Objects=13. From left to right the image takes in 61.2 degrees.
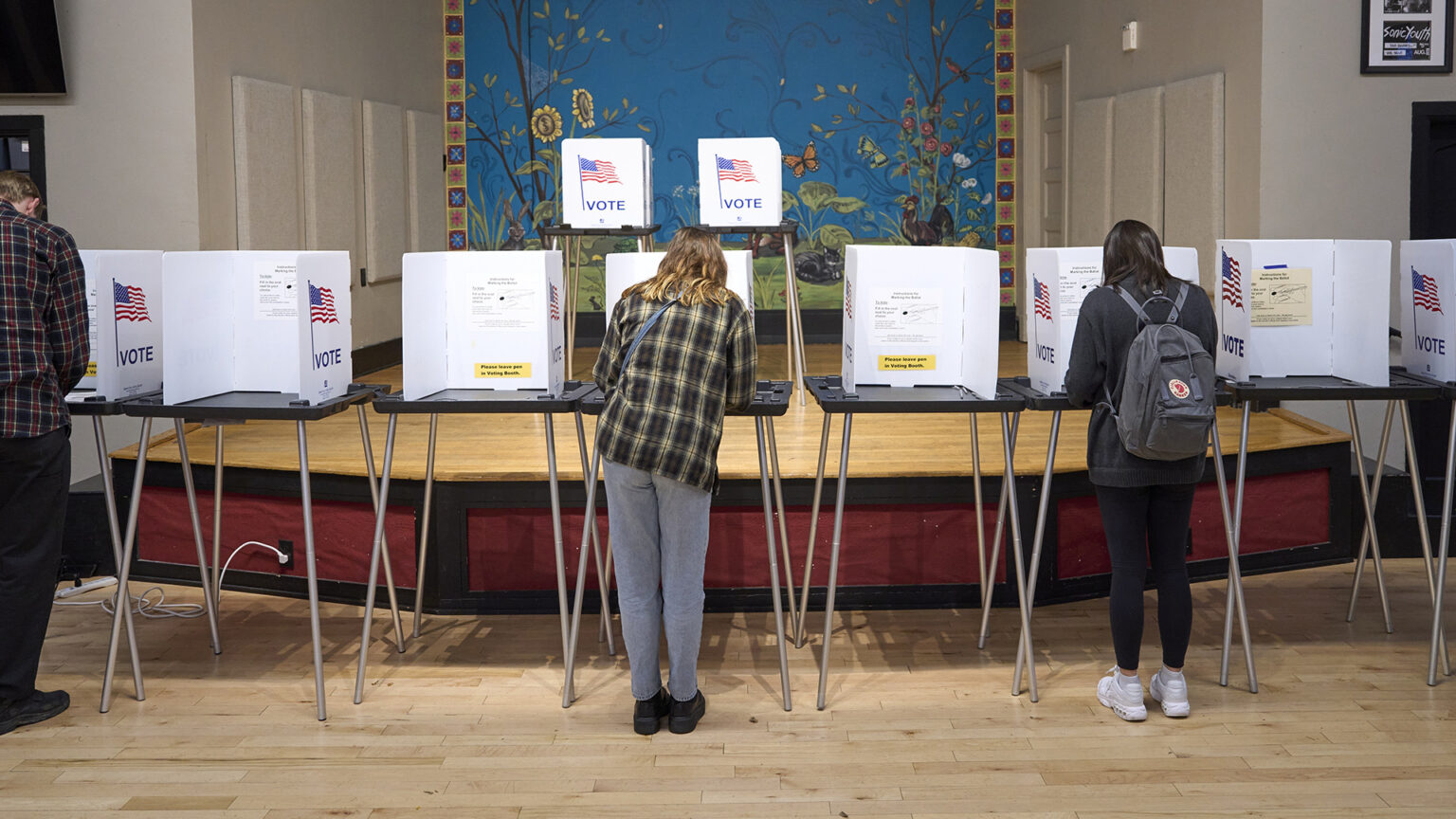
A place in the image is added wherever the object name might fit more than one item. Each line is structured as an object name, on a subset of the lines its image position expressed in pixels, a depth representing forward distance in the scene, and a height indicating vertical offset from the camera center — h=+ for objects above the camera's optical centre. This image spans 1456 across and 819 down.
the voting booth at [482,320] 3.26 +0.00
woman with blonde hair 2.84 -0.27
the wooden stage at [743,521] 3.99 -0.68
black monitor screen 4.70 +1.08
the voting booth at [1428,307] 3.29 +0.00
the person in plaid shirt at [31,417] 2.99 -0.22
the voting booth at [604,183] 5.72 +0.63
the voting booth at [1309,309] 3.35 +0.00
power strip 4.30 -0.93
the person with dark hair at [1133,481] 2.92 -0.41
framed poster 4.76 +1.05
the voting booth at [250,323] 3.18 +0.00
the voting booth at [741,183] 5.66 +0.62
